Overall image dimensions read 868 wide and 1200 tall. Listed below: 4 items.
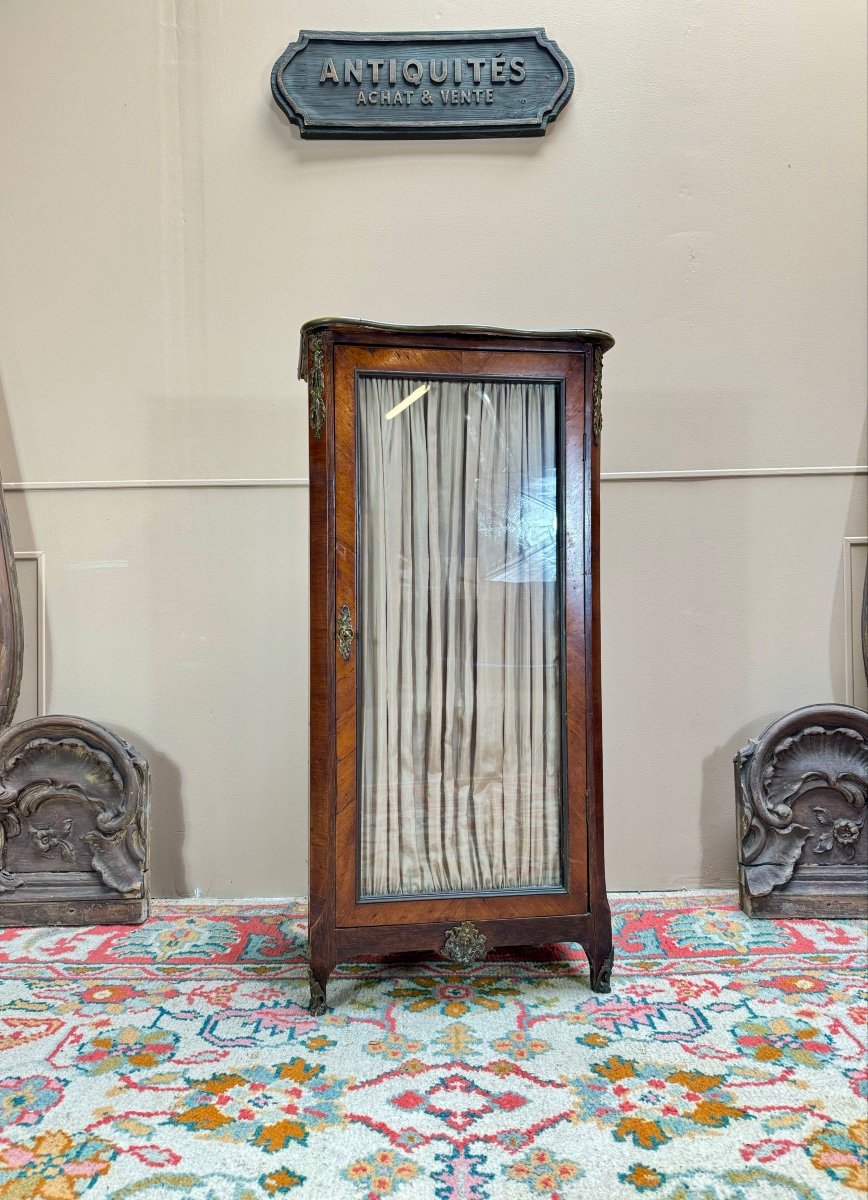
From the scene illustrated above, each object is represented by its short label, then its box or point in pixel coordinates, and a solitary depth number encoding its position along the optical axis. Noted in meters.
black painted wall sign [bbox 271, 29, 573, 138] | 2.64
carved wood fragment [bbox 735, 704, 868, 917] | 2.49
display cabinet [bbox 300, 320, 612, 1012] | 1.97
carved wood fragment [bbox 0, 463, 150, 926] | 2.47
